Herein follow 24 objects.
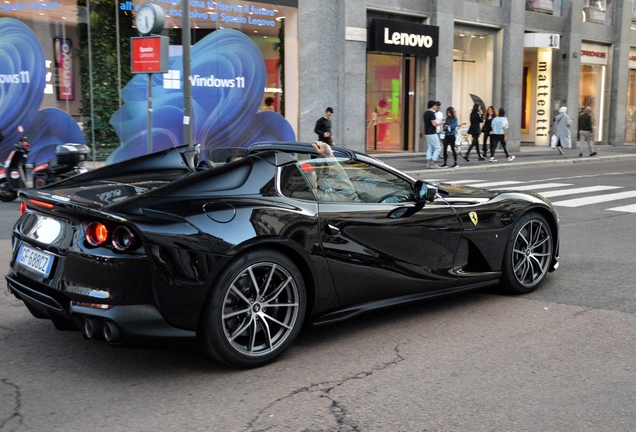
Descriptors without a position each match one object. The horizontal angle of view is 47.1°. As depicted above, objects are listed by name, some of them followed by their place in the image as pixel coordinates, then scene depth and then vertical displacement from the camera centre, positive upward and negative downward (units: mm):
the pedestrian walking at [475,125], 23828 -242
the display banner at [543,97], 32531 +918
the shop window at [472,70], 27828 +1851
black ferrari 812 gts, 4004 -794
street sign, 13500 +1151
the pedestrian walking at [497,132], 23953 -468
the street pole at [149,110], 13947 +118
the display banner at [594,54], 33594 +3006
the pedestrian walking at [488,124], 24656 -213
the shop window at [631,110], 37312 +428
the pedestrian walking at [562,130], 27609 -450
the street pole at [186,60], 15125 +1167
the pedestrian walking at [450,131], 21214 -393
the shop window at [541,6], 30305 +4685
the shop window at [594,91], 34438 +1259
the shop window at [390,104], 25312 +467
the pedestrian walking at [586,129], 26422 -399
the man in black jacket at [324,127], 18797 -261
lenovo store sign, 23453 +2622
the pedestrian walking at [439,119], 20898 -46
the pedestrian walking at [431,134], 20562 -468
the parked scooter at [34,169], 11812 -881
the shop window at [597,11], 33438 +4946
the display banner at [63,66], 17984 +1216
